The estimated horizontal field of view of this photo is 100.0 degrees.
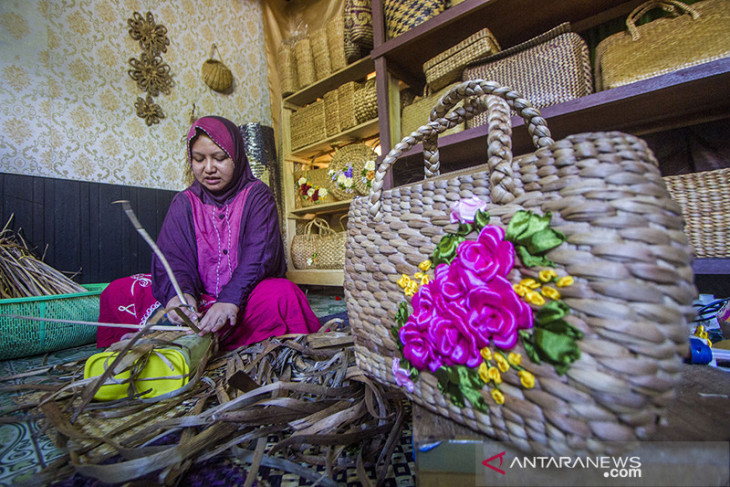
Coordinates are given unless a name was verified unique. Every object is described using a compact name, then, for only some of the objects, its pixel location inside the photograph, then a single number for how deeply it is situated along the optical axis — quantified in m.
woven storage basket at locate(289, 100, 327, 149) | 2.38
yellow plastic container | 0.62
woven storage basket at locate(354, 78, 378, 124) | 2.03
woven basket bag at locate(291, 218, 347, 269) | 2.17
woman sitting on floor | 1.07
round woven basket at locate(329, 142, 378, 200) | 2.07
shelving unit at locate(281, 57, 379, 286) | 2.18
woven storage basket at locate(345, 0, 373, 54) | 1.90
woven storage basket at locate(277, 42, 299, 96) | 2.52
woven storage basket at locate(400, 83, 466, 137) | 1.36
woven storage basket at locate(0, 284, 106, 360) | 1.03
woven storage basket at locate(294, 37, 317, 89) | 2.40
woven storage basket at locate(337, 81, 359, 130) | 2.14
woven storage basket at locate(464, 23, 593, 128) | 1.06
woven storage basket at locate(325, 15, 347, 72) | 2.16
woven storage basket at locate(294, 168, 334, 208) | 2.36
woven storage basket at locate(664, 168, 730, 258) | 0.86
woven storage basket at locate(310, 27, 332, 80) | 2.28
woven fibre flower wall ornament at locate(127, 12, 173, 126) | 2.02
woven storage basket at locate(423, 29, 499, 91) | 1.19
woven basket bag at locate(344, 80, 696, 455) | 0.25
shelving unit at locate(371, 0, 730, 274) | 0.93
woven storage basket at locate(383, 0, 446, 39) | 1.35
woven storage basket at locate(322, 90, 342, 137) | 2.26
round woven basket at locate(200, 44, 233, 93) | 2.38
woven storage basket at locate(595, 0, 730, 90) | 0.85
